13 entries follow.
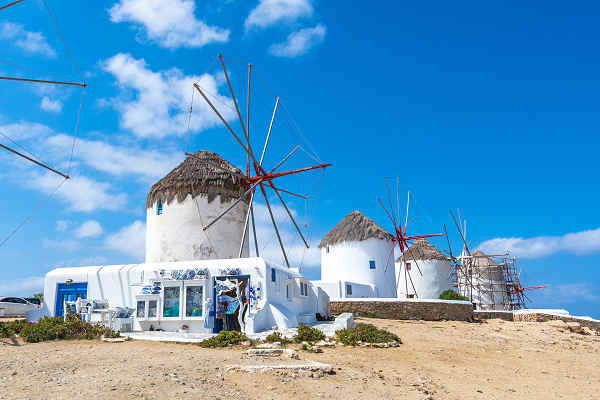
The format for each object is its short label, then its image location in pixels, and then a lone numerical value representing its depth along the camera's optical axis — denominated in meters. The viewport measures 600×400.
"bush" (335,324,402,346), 14.13
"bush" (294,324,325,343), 13.90
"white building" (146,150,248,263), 22.48
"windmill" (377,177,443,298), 35.69
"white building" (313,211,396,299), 34.00
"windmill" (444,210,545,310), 38.28
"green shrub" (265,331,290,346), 13.40
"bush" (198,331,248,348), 12.83
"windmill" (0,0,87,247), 13.34
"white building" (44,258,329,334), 16.06
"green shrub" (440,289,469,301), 32.66
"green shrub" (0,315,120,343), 13.48
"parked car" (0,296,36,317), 23.94
